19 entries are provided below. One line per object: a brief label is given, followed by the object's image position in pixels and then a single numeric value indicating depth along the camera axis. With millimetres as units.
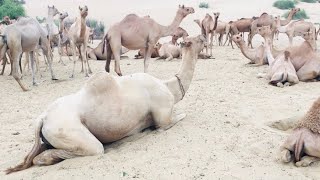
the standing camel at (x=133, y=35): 7959
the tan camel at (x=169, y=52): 11061
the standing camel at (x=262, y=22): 13400
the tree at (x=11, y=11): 17449
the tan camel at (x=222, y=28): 14698
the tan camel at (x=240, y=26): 14396
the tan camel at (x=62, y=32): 11892
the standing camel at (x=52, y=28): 11474
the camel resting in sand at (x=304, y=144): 3770
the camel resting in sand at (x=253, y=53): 9040
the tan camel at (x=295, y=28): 12734
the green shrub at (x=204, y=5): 26405
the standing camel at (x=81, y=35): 8681
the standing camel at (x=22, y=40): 7907
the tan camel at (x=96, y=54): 11712
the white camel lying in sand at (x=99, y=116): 3994
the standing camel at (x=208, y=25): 12823
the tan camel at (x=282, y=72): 6983
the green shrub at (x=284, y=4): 25492
